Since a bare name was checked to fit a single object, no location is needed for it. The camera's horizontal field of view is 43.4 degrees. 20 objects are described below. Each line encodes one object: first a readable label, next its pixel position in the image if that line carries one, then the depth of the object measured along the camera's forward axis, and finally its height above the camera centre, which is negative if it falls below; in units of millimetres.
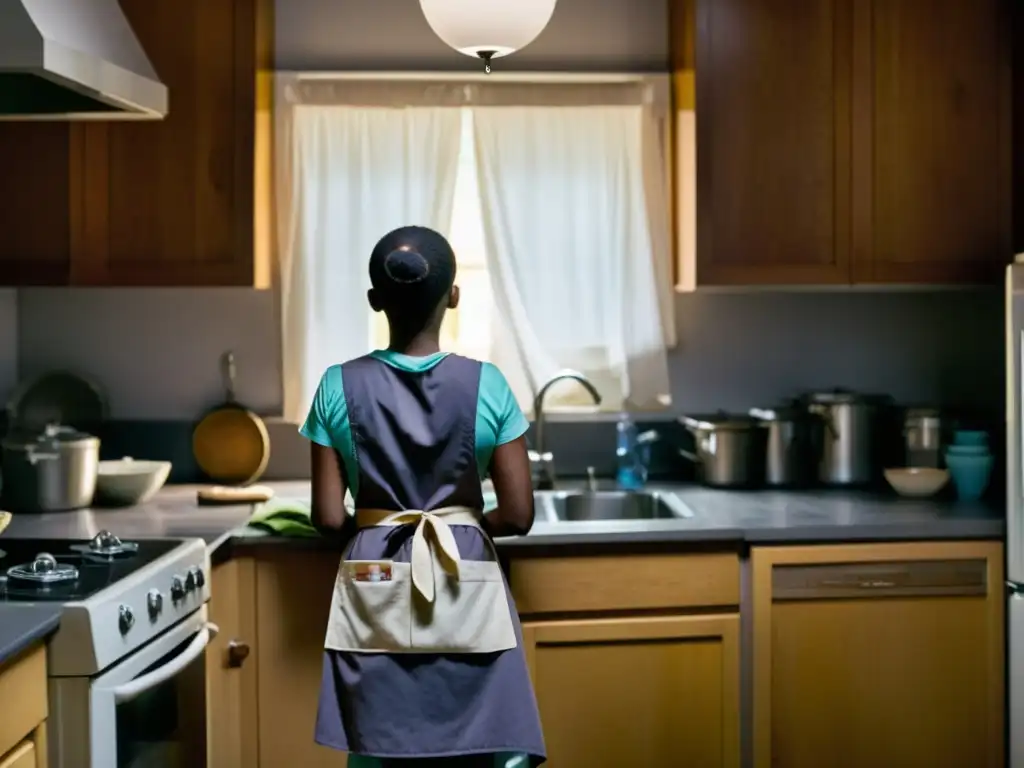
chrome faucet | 3277 -241
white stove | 2018 -471
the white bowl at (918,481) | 3150 -301
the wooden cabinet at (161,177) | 3137 +455
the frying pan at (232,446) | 3406 -222
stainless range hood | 2305 +584
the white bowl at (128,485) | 3045 -290
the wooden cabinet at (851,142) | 3166 +538
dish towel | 2719 -338
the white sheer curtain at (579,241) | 3461 +322
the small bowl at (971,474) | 3141 -284
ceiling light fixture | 2443 +651
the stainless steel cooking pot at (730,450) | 3311 -234
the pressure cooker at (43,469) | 2939 -242
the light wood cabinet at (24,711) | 1837 -514
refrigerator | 2758 -323
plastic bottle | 3393 -258
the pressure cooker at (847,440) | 3326 -210
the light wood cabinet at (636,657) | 2758 -644
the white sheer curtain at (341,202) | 3451 +430
